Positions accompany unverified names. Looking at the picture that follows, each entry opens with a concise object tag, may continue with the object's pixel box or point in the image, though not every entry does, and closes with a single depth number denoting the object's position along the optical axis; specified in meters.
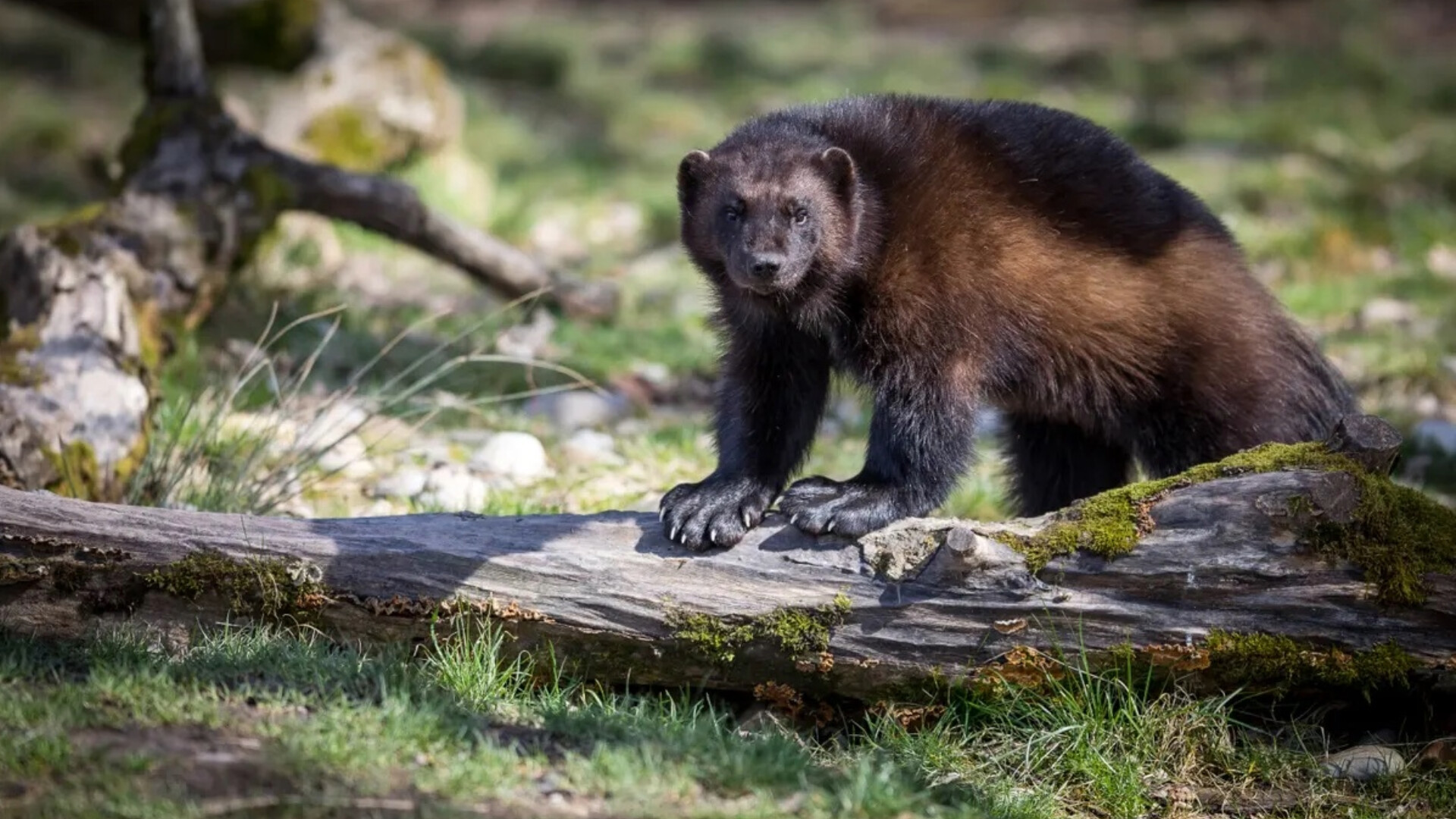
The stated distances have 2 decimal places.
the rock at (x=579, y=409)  12.02
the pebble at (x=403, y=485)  10.25
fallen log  7.02
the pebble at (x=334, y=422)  9.98
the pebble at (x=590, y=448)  11.16
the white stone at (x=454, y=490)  9.95
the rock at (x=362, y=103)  16.39
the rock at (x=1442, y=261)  15.75
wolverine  8.23
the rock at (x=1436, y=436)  11.71
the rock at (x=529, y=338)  12.75
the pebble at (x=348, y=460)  10.44
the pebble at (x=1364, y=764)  7.16
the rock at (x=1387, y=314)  14.41
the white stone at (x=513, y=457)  10.64
